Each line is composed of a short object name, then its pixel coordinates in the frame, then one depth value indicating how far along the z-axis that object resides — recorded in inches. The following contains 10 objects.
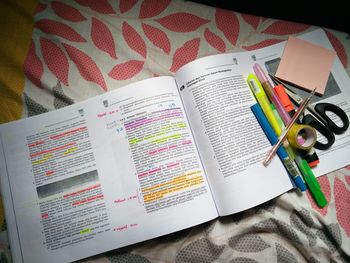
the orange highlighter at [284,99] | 23.3
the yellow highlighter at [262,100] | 22.7
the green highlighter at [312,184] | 21.8
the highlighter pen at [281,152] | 21.8
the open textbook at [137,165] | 21.4
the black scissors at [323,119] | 22.8
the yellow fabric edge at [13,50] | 23.7
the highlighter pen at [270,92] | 22.9
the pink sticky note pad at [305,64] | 24.1
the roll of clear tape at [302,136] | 21.7
